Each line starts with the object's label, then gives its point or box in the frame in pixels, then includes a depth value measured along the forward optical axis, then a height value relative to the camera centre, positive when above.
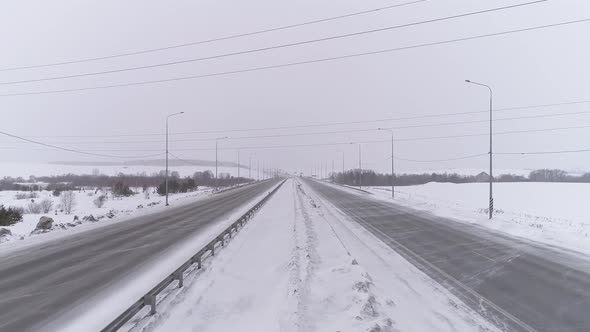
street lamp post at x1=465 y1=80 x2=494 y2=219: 28.70 +5.29
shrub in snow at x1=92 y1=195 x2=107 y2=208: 45.61 -4.30
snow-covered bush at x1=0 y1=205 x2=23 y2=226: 26.00 -3.60
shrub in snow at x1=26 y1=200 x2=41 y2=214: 39.24 -4.46
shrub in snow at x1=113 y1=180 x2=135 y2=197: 63.76 -3.87
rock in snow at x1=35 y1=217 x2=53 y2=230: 23.11 -3.57
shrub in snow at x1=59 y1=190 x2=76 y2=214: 39.47 -4.18
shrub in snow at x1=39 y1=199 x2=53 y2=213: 40.06 -4.24
